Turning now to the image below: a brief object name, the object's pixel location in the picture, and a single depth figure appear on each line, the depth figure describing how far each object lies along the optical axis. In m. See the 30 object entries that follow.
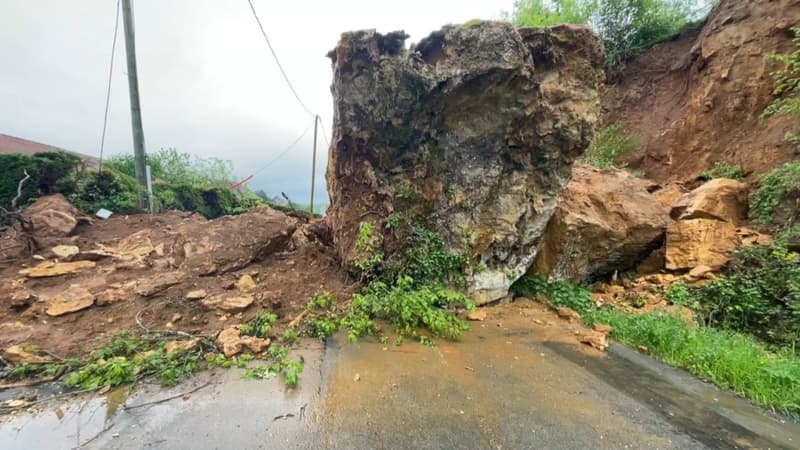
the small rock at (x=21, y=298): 3.68
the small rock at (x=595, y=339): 3.98
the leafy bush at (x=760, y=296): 4.39
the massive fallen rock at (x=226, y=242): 4.87
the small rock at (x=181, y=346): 3.23
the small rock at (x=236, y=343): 3.28
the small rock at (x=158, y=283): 4.13
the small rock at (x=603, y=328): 4.41
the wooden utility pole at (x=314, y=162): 11.44
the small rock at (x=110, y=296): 3.90
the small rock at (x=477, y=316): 4.80
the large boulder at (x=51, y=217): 4.88
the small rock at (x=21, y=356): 2.98
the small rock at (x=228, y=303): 4.07
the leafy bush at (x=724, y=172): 7.38
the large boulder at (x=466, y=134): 4.57
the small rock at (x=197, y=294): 4.17
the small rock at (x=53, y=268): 4.20
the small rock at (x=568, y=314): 4.97
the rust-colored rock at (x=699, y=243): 5.56
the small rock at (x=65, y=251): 4.58
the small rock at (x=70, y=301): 3.69
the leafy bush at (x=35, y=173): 5.37
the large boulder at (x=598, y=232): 5.82
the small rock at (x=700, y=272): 5.33
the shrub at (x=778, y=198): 5.66
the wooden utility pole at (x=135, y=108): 7.11
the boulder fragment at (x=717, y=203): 6.12
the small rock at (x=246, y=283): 4.61
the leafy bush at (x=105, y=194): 6.09
